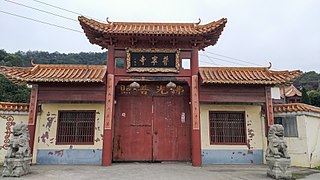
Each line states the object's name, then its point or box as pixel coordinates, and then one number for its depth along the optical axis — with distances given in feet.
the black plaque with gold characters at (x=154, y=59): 28.78
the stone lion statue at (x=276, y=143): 21.01
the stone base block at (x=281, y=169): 20.25
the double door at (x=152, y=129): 30.09
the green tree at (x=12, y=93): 78.23
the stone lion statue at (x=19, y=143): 21.17
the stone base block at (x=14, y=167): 20.45
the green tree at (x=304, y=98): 88.71
